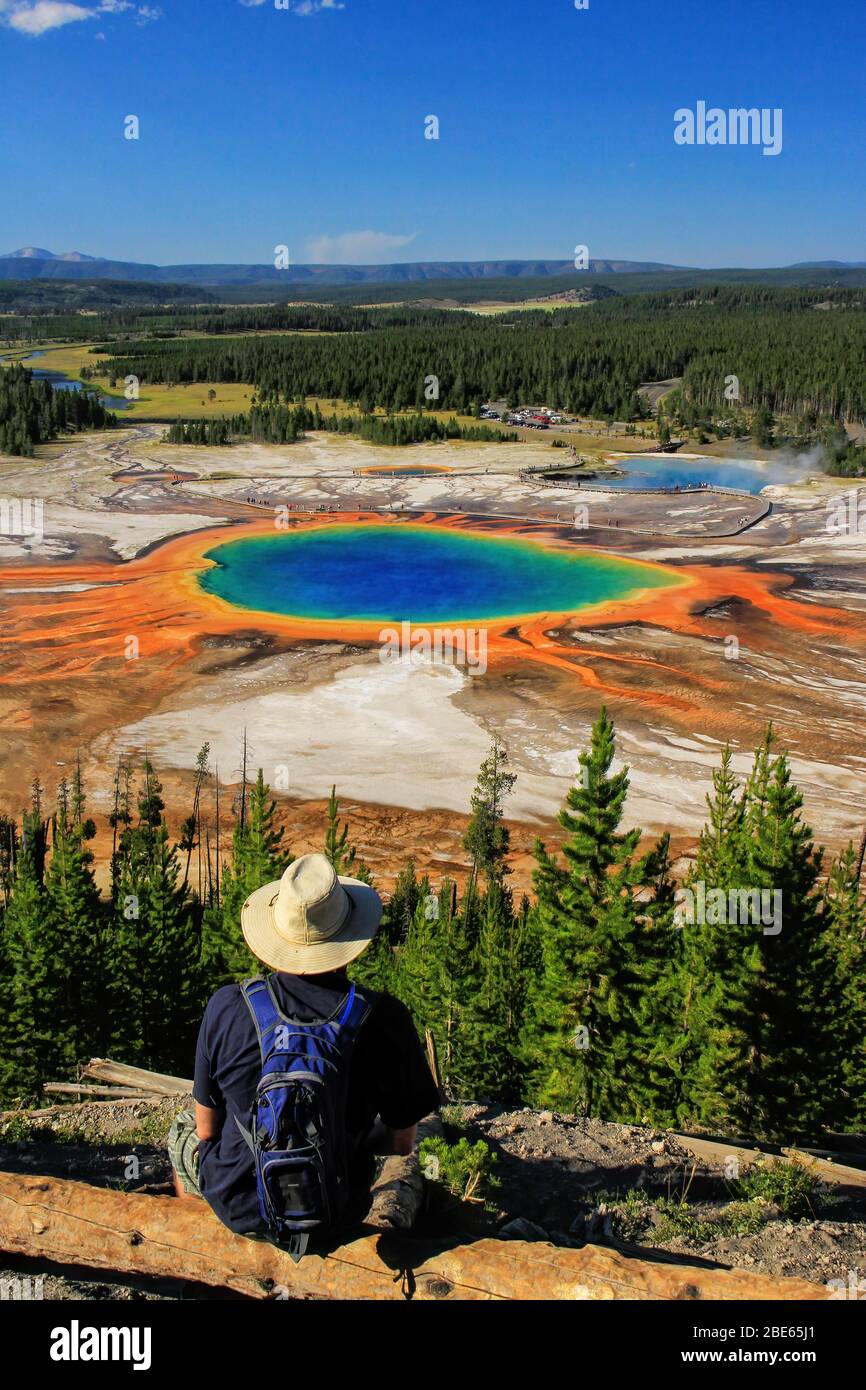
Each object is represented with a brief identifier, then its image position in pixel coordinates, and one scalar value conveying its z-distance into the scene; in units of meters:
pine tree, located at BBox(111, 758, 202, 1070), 24.39
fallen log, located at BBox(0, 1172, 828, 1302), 5.88
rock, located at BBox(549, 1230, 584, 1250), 7.72
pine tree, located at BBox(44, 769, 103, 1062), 23.75
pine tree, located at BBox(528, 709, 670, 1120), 19.95
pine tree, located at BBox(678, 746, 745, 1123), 19.55
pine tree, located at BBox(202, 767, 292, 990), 23.80
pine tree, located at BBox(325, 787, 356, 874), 26.89
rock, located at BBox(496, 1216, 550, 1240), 7.49
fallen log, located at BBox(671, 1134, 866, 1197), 10.77
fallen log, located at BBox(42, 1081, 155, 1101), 11.98
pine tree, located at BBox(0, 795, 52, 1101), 23.48
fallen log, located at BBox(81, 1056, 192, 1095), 12.23
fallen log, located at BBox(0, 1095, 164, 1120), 11.38
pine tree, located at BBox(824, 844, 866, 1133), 20.33
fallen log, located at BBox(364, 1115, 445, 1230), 6.57
